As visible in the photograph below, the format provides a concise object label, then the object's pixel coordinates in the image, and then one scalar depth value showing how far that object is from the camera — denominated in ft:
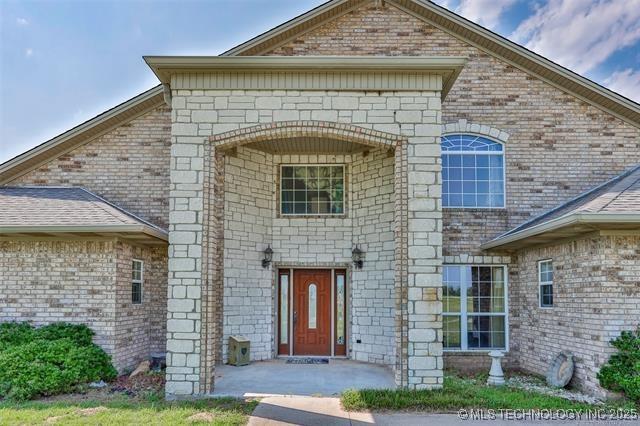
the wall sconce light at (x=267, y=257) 38.47
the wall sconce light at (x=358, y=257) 37.91
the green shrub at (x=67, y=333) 30.32
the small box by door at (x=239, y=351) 35.19
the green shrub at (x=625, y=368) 24.45
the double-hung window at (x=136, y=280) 34.50
